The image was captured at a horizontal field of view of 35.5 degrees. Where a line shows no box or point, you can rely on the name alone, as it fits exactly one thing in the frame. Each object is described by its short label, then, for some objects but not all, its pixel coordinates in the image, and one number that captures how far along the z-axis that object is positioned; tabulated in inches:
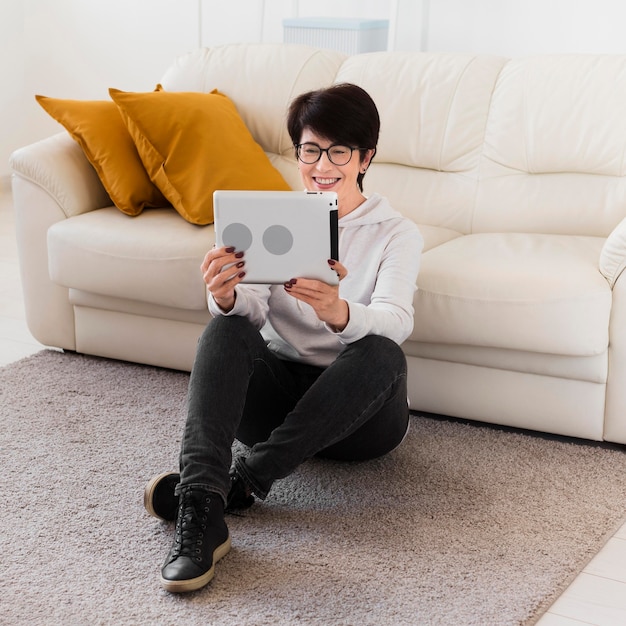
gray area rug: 64.4
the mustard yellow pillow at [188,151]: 106.9
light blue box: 165.5
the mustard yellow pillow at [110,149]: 109.4
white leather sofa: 87.8
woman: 68.4
